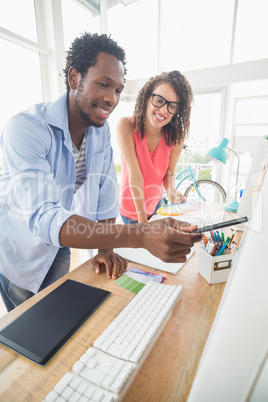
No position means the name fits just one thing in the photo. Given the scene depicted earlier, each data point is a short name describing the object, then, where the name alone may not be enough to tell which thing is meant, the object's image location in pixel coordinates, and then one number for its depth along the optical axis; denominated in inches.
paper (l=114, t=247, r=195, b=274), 31.1
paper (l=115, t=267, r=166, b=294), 27.1
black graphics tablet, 18.4
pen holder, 27.6
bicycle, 90.3
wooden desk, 15.8
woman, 52.5
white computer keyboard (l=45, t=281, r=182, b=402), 15.0
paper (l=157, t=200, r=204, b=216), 52.8
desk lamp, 56.2
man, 24.7
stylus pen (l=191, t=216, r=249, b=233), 21.5
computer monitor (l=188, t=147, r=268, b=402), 8.0
